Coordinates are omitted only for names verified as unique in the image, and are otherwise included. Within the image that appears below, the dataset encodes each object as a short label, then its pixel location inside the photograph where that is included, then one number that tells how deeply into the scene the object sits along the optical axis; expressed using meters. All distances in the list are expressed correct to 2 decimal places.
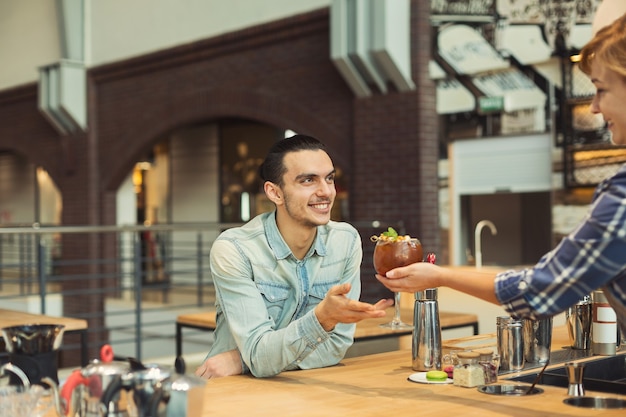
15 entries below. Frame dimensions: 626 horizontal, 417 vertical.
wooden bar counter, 1.78
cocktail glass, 1.99
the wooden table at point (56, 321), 3.84
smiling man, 2.37
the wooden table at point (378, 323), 3.38
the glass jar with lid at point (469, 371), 2.02
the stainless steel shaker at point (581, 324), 2.51
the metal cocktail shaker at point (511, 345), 2.21
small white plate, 2.10
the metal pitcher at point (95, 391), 1.44
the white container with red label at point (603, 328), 2.44
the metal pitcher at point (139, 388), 1.43
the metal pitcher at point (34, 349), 1.74
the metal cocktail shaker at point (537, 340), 2.29
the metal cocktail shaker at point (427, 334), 2.26
